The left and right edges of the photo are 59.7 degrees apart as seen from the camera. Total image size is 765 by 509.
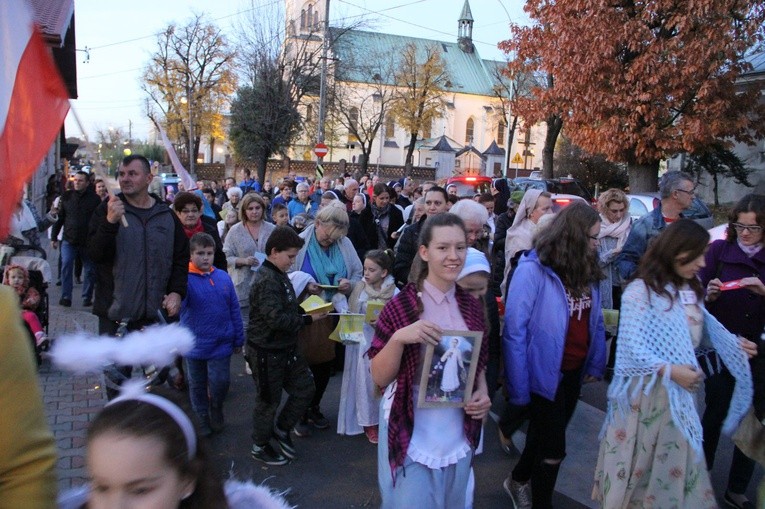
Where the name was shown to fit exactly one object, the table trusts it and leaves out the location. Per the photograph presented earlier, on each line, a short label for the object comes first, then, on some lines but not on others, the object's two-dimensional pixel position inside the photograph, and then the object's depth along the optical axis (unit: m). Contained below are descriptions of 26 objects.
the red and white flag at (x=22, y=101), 1.96
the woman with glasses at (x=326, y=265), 5.60
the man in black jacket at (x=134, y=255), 4.36
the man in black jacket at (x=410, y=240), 6.04
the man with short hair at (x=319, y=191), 13.13
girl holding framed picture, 2.93
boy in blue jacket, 5.33
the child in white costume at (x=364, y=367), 5.43
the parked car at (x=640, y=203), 14.98
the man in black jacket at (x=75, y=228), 9.76
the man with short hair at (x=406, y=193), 13.75
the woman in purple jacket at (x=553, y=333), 3.79
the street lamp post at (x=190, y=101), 42.15
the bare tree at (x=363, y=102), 43.28
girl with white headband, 1.53
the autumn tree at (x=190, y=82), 51.16
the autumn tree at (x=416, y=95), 56.22
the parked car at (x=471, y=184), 18.33
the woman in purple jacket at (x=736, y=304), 4.39
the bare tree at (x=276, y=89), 36.05
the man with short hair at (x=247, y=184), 18.57
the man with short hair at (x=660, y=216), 5.38
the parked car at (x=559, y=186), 22.59
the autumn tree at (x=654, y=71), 20.88
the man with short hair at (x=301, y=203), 11.83
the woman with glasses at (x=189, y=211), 6.94
